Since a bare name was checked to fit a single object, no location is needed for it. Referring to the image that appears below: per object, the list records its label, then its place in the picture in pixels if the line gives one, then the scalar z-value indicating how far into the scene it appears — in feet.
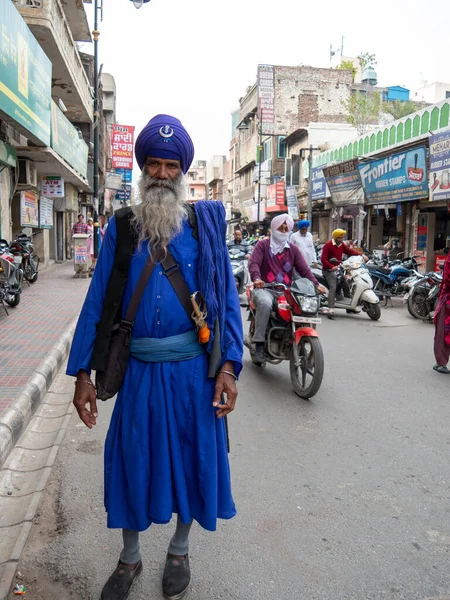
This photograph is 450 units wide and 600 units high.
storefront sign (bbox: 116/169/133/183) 113.77
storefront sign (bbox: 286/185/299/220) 87.60
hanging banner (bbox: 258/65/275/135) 99.60
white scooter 32.94
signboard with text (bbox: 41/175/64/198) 57.11
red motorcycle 16.52
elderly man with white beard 7.16
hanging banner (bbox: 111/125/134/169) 86.17
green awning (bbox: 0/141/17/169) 35.37
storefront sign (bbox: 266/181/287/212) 102.06
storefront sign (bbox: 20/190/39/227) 45.78
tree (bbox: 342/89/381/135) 85.35
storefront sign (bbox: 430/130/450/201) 39.12
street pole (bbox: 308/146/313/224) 75.66
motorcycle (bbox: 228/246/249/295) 42.53
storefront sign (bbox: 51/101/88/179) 45.47
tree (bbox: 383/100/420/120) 101.06
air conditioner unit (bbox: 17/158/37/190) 45.11
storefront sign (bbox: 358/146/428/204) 44.01
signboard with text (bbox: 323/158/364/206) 56.49
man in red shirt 33.45
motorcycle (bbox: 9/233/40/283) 39.52
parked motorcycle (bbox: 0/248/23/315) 26.84
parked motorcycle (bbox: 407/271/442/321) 31.40
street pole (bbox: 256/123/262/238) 113.14
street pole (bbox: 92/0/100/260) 53.42
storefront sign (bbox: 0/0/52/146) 27.30
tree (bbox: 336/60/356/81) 144.64
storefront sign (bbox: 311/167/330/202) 70.85
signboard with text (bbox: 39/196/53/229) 53.89
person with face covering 18.75
